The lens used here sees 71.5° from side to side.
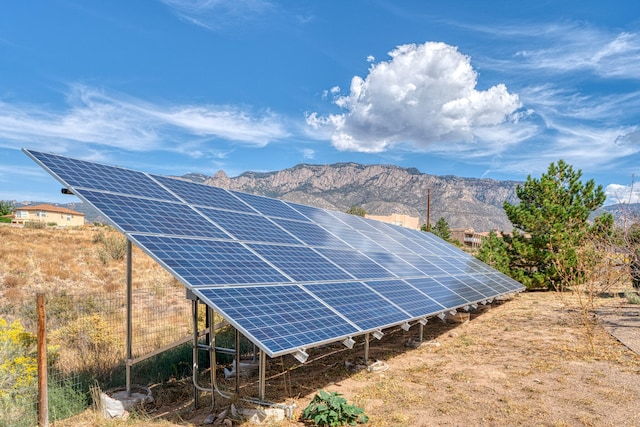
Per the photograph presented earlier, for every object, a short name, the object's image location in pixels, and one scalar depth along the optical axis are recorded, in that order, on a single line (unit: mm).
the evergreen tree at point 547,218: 28281
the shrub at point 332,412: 7473
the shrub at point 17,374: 7875
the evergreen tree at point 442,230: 68644
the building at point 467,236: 116125
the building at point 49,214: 86469
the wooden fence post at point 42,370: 7422
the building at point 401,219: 95681
